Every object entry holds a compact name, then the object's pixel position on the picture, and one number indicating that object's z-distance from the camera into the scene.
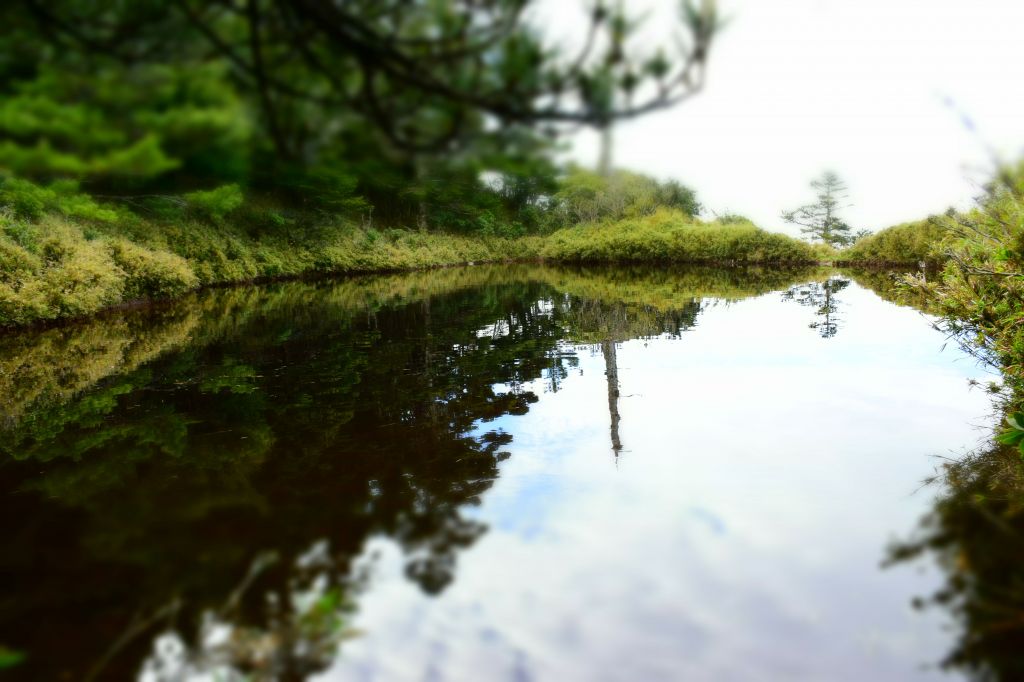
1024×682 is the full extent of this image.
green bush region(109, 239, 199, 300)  14.88
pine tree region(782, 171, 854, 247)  50.00
